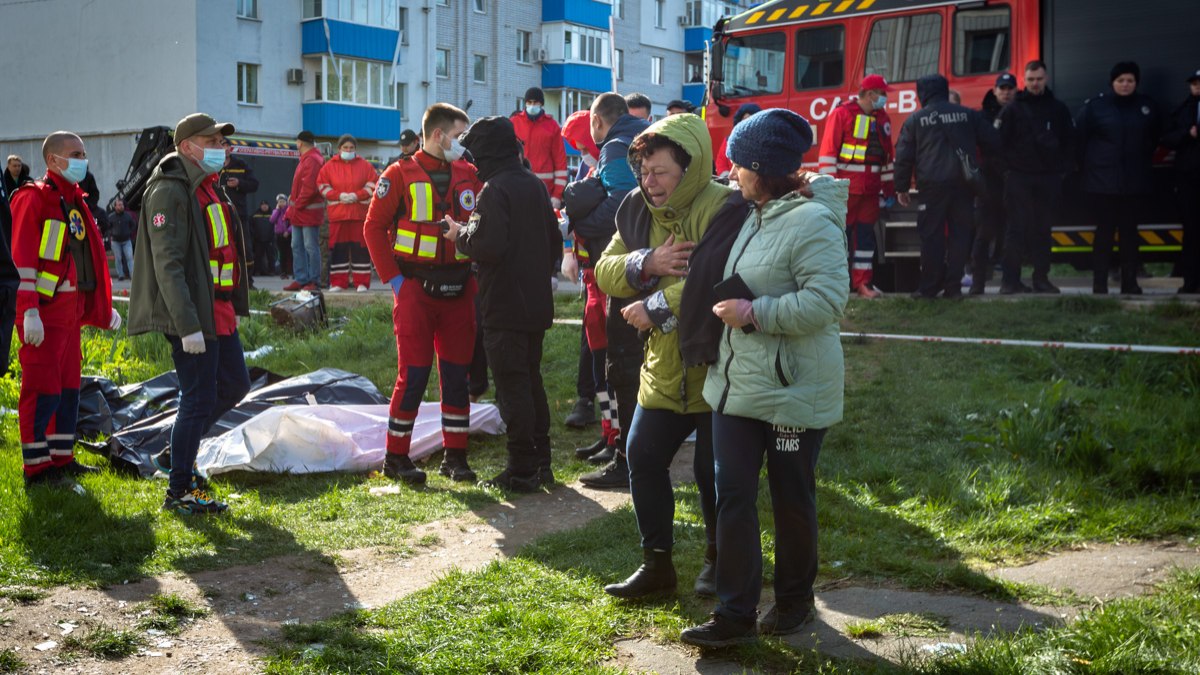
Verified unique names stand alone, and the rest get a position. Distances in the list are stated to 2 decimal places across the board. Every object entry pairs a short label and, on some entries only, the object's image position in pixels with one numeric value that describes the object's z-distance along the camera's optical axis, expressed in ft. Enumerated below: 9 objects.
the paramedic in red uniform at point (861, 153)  40.37
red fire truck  41.16
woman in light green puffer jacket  13.89
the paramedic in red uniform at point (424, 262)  24.23
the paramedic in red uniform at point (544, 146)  47.75
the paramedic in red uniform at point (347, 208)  52.47
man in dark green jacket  20.74
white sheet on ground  24.88
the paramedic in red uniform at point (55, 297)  22.15
